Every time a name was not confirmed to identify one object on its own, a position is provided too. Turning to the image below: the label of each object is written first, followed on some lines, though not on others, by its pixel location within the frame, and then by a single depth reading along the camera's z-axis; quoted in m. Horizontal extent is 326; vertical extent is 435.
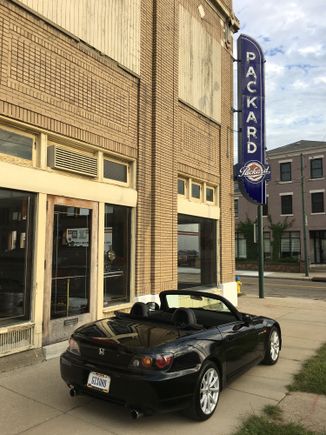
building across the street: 37.88
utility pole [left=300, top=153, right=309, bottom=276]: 29.22
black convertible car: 4.10
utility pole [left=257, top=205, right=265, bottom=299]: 15.95
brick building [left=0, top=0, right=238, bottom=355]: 6.66
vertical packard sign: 14.34
